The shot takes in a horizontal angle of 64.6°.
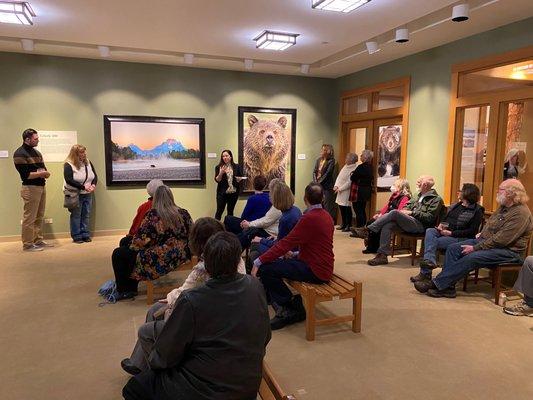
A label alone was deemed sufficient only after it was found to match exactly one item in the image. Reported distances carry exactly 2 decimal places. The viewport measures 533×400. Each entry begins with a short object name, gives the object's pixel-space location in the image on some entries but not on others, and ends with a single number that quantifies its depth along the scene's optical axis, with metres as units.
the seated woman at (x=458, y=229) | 4.54
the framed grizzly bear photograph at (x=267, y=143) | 7.75
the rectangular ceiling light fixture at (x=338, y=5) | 4.11
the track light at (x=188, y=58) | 6.50
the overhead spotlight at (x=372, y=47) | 5.66
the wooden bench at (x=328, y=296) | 3.19
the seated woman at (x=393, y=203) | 5.80
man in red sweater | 3.29
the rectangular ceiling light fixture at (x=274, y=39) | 5.36
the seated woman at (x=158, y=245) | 3.67
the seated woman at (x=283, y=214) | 3.69
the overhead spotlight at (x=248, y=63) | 6.83
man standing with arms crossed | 5.78
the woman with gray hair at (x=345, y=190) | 7.41
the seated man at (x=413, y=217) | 5.29
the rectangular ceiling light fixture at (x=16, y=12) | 4.32
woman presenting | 7.25
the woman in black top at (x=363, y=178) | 6.98
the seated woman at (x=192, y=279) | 2.27
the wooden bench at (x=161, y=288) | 3.90
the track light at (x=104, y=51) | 5.98
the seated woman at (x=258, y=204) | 4.70
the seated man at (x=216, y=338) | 1.66
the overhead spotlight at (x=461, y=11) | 4.08
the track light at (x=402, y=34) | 4.94
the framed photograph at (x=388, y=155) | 6.92
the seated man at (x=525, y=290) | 3.73
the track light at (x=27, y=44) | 5.71
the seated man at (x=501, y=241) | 4.00
